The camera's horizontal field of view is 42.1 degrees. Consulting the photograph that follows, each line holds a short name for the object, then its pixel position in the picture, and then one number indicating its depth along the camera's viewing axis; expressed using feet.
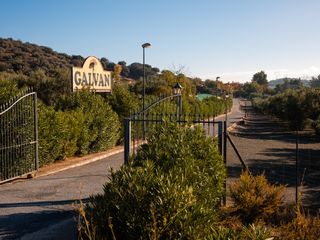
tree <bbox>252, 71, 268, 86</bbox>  545.36
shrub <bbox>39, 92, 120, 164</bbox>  42.61
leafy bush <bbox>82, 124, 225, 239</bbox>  14.80
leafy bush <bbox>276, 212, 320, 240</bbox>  15.69
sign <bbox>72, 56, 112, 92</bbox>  60.18
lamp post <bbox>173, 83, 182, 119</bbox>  58.89
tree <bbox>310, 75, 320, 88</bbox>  458.09
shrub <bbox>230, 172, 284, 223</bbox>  23.68
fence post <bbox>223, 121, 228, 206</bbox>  27.03
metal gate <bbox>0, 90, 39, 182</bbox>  35.12
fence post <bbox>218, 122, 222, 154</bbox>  26.86
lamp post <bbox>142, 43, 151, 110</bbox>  72.98
